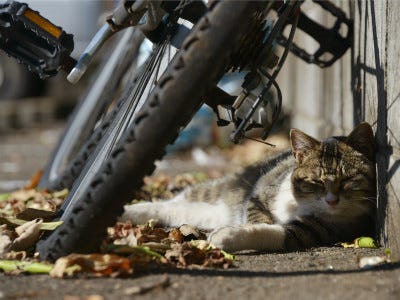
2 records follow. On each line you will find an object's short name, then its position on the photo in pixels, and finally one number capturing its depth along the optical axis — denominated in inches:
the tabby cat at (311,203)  122.3
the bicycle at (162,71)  93.7
